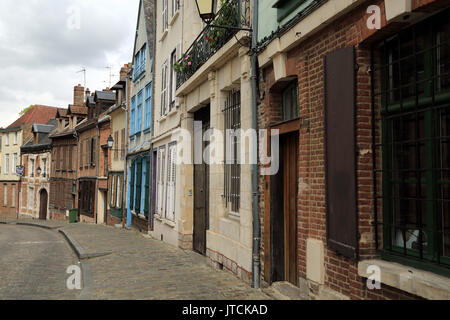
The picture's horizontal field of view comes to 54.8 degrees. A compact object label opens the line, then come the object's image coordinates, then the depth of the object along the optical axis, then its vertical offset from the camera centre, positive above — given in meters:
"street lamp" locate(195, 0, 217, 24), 7.19 +2.82
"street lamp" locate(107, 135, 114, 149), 20.34 +1.71
